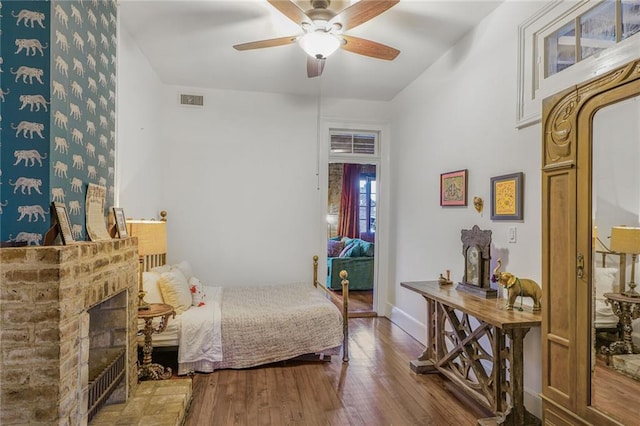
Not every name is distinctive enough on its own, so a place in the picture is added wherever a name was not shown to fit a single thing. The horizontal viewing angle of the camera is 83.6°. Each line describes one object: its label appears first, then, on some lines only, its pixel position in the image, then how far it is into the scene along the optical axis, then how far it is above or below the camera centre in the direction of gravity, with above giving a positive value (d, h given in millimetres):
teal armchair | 6344 -928
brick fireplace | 1474 -515
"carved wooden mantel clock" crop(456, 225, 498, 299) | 2658 -355
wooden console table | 2203 -969
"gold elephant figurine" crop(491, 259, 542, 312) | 2254 -462
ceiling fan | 2219 +1285
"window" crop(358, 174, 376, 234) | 7869 +240
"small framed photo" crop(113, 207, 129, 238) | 2402 -69
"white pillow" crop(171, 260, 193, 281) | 3813 -604
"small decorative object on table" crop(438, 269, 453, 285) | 3168 -577
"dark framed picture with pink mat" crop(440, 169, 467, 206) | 3201 +257
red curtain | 7824 +278
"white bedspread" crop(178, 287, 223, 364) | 3010 -1060
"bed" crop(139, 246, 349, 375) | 3037 -1019
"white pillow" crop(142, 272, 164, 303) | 3080 -659
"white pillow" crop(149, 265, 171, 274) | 3547 -567
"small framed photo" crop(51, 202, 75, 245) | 1614 -46
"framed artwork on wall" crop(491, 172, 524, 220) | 2510 +142
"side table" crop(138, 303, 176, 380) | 2738 -1007
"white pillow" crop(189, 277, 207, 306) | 3464 -810
